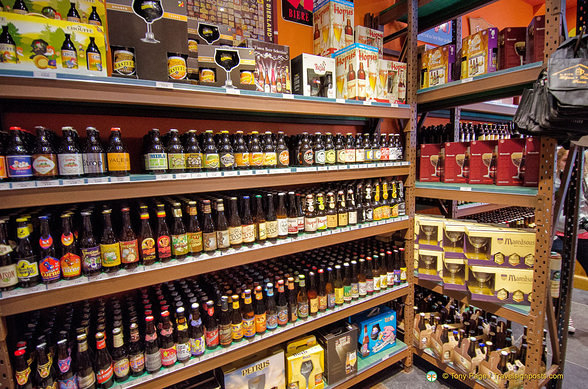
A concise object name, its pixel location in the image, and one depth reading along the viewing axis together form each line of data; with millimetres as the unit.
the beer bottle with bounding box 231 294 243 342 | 1854
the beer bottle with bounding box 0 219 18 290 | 1271
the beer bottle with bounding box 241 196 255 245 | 1856
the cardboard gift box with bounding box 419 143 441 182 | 2570
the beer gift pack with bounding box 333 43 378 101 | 2168
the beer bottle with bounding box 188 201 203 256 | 1690
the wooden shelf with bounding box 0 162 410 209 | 1247
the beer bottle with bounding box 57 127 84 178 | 1337
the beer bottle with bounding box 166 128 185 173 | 1588
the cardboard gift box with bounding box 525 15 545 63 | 1886
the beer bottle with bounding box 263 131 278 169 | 1882
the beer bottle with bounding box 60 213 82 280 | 1387
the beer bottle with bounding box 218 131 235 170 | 1765
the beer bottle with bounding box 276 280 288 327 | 2020
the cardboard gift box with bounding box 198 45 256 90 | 1659
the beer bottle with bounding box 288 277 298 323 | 2072
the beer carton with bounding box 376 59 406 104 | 2367
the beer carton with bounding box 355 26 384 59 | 2541
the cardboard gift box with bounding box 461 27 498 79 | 2121
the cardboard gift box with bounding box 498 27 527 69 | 2035
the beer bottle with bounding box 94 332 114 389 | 1473
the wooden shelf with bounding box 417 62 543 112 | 1809
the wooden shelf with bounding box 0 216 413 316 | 1292
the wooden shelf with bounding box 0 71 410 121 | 1213
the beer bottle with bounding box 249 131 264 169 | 1843
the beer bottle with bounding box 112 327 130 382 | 1527
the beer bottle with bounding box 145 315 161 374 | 1600
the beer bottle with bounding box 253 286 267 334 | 1926
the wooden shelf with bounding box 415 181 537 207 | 1872
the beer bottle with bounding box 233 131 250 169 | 1812
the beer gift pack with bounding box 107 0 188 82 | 1403
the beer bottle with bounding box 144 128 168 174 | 1537
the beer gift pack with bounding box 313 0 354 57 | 2396
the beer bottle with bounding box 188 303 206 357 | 1707
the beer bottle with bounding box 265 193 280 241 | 1955
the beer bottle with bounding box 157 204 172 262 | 1597
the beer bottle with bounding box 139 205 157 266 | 1557
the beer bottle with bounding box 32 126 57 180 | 1301
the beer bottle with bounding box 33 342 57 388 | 1361
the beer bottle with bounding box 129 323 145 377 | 1576
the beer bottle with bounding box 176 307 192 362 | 1669
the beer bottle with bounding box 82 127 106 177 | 1396
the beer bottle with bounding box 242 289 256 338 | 1881
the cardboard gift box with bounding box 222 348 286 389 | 1892
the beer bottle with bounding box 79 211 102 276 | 1424
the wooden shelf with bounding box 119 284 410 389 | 1606
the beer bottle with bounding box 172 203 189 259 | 1639
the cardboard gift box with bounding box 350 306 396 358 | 2484
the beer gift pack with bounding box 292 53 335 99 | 2102
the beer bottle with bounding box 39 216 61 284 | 1343
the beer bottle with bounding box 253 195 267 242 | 1926
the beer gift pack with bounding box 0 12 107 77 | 1217
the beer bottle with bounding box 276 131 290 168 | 1975
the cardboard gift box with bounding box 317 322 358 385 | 2203
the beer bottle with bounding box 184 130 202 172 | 1648
